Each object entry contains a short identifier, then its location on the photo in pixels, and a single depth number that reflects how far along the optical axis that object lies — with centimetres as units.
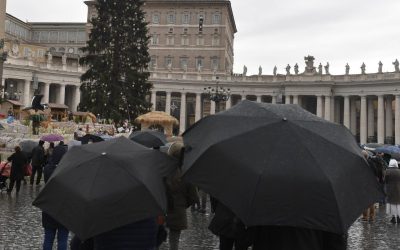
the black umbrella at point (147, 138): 1202
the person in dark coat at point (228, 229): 528
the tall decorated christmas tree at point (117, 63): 4034
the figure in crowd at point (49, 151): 1909
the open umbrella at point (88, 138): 1373
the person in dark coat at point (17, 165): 1556
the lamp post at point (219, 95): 3431
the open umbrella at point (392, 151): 2158
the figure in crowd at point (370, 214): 1463
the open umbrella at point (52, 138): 2214
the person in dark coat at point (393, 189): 1394
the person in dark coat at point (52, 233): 684
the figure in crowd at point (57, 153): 1331
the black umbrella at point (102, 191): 428
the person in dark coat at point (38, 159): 1877
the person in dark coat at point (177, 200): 644
